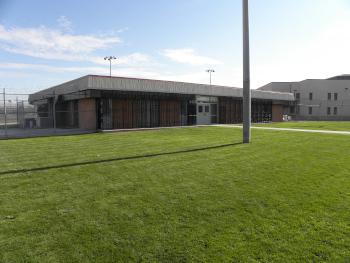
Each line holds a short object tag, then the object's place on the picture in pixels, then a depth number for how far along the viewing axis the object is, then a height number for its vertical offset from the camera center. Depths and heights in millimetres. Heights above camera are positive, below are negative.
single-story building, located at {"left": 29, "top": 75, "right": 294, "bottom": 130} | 23000 +1558
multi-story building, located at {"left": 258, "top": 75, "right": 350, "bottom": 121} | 66500 +4587
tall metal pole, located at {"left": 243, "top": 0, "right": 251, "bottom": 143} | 14938 +2051
